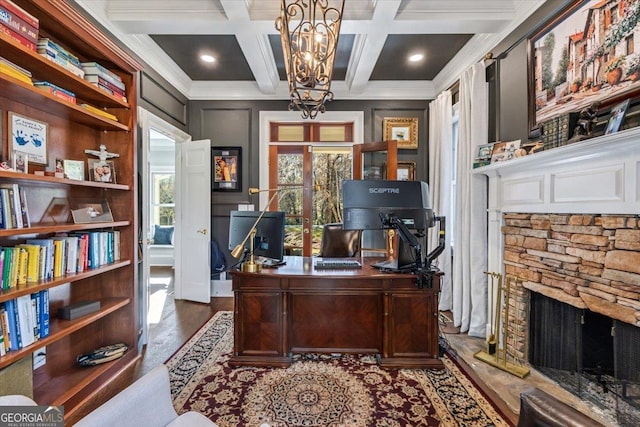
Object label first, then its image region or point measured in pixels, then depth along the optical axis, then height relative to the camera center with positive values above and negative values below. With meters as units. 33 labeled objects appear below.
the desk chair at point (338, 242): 3.57 -0.37
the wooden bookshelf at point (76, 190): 1.66 +0.15
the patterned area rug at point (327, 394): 1.79 -1.24
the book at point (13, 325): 1.56 -0.61
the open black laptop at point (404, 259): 2.35 -0.38
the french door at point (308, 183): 4.36 +0.44
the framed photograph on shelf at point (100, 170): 2.27 +0.32
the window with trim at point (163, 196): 6.67 +0.36
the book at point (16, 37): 1.45 +0.90
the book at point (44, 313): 1.74 -0.61
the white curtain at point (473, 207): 2.89 +0.05
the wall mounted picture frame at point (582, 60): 1.62 +0.98
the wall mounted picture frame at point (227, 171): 4.25 +0.59
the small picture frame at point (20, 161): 1.69 +0.29
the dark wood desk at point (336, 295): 2.30 -0.78
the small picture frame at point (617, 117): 1.56 +0.52
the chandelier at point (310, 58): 1.90 +1.06
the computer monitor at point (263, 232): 2.43 -0.17
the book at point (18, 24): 1.45 +0.98
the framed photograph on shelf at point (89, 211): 2.08 +0.00
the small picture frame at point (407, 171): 4.23 +0.60
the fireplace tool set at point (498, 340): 2.27 -1.07
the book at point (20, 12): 1.45 +1.04
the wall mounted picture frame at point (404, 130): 4.23 +1.18
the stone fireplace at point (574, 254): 1.61 -0.29
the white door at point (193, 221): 3.95 -0.12
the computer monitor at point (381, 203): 2.12 +0.07
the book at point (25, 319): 1.61 -0.60
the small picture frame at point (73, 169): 2.06 +0.31
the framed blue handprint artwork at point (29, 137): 1.70 +0.46
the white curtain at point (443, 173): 3.60 +0.49
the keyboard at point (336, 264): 2.50 -0.46
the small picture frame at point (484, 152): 2.73 +0.58
